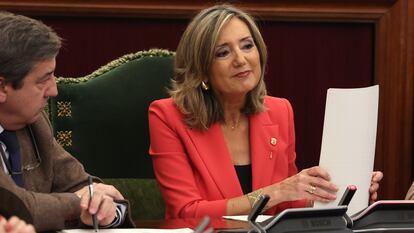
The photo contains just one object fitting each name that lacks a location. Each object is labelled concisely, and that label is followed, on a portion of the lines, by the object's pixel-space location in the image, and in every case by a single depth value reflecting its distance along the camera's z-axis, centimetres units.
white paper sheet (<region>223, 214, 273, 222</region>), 402
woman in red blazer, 450
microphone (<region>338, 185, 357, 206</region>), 378
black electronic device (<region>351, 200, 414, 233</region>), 370
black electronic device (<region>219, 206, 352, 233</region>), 359
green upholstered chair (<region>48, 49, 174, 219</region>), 463
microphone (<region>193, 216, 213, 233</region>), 327
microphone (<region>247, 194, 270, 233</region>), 362
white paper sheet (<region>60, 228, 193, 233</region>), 385
